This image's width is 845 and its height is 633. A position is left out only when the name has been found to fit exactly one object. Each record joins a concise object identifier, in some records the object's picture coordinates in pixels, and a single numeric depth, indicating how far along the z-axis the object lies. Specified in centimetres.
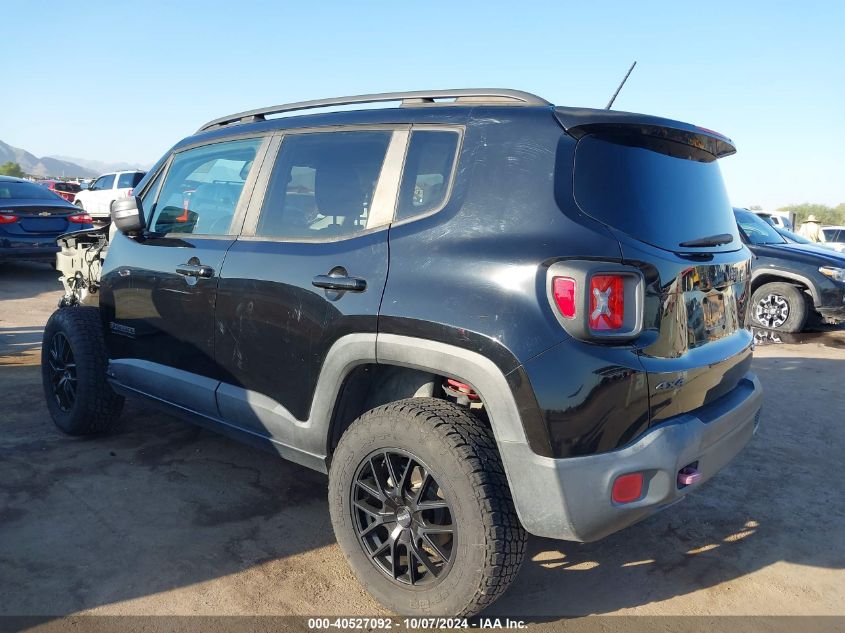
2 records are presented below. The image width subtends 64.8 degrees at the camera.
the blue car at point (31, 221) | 977
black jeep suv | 216
